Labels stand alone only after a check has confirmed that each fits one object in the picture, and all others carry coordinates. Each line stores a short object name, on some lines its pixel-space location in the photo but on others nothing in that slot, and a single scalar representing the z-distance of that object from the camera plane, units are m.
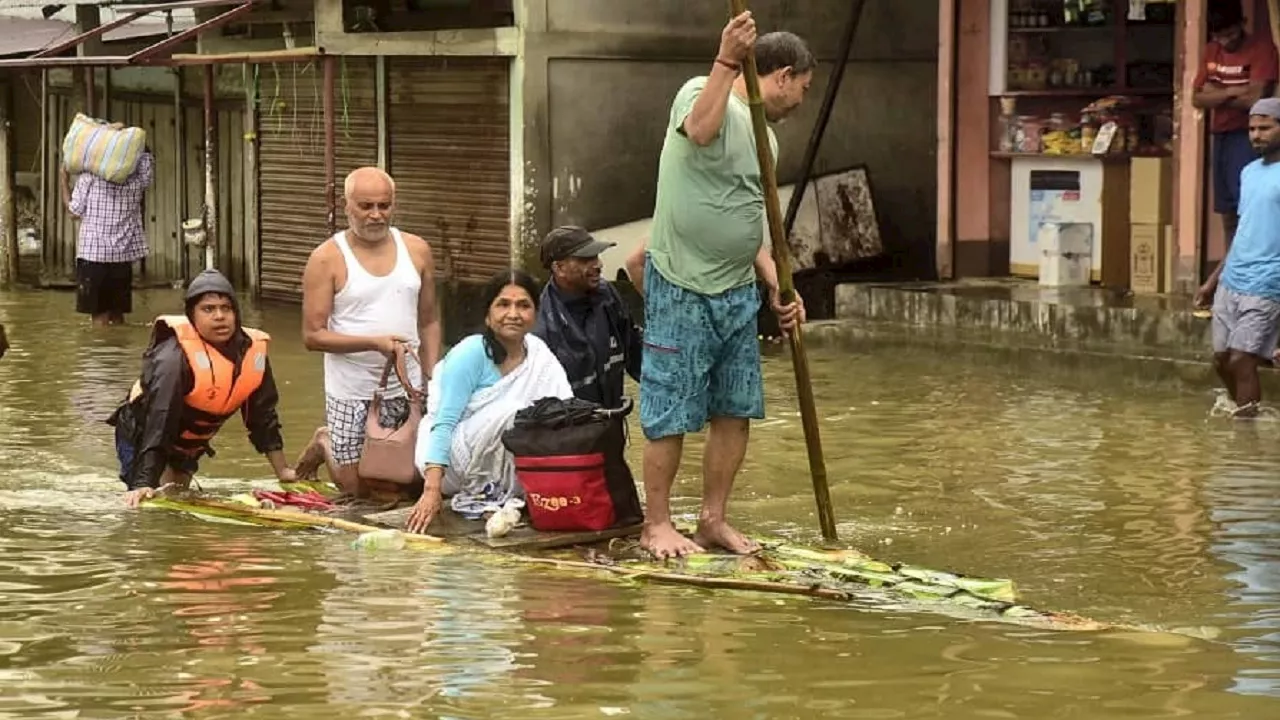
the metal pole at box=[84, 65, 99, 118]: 21.42
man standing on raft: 7.62
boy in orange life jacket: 9.09
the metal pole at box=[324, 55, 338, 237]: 17.56
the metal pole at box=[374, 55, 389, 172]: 19.56
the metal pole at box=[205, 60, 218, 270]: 19.62
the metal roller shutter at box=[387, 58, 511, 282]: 18.36
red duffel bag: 8.00
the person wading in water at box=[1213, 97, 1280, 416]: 11.65
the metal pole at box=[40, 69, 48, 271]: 24.09
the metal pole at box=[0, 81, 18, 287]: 23.16
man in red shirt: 14.24
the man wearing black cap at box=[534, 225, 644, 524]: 8.52
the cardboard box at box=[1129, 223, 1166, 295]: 15.35
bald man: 9.01
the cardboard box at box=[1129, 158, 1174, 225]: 15.35
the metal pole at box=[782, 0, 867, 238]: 16.75
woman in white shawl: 8.29
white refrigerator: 16.27
